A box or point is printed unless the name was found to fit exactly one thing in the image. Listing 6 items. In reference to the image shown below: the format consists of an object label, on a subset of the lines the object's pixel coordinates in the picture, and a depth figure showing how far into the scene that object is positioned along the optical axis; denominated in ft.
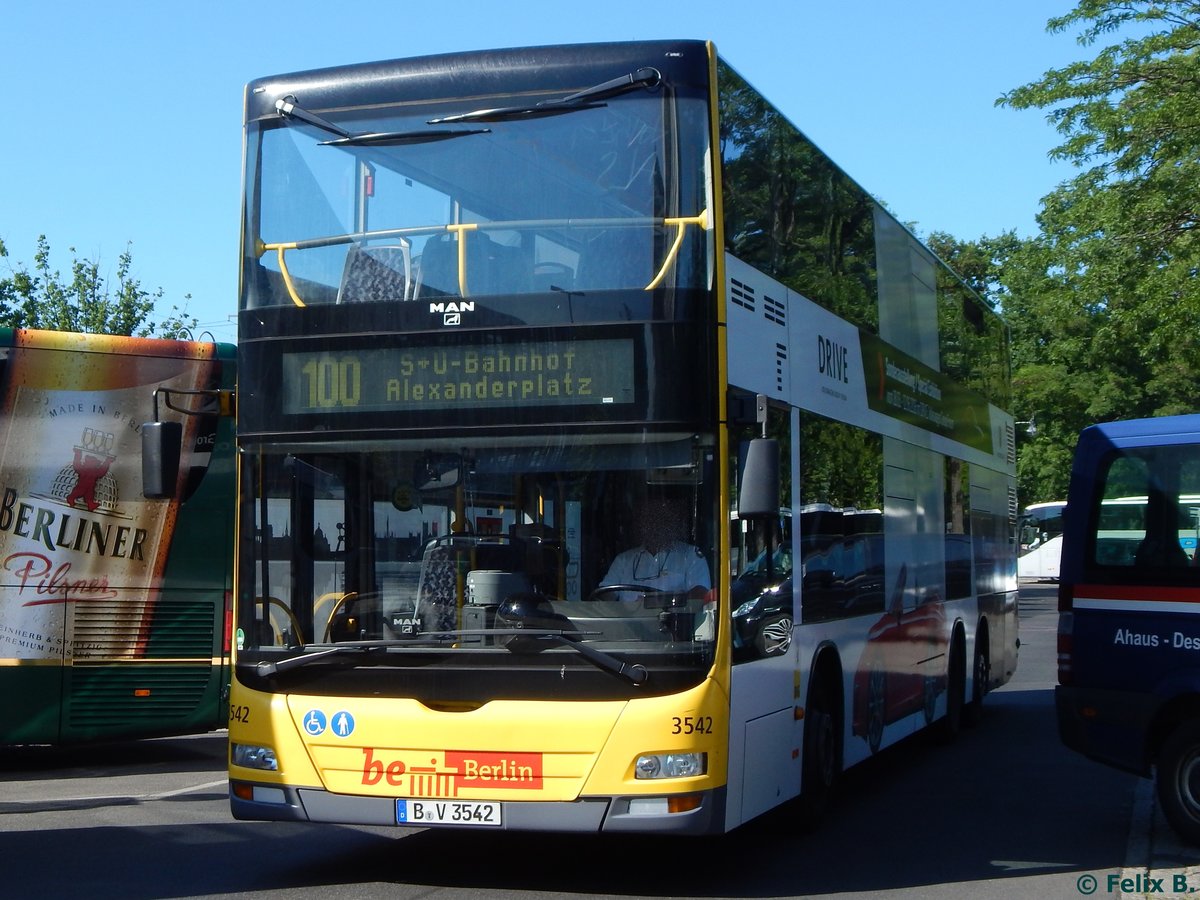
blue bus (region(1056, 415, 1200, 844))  30.53
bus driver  24.26
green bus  39.45
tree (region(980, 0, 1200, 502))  73.61
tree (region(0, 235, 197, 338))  139.95
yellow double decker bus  24.23
